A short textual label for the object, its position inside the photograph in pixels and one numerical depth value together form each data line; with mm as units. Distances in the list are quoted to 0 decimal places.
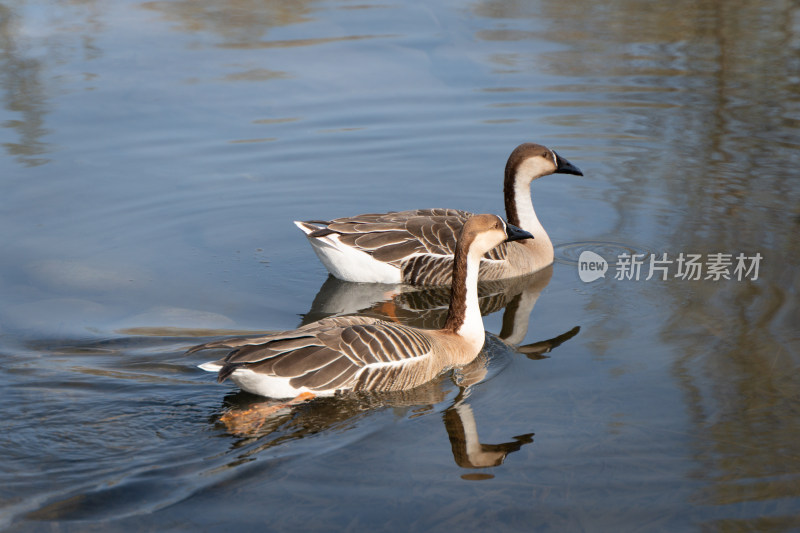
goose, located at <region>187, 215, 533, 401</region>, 13297
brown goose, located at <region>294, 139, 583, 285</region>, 19281
